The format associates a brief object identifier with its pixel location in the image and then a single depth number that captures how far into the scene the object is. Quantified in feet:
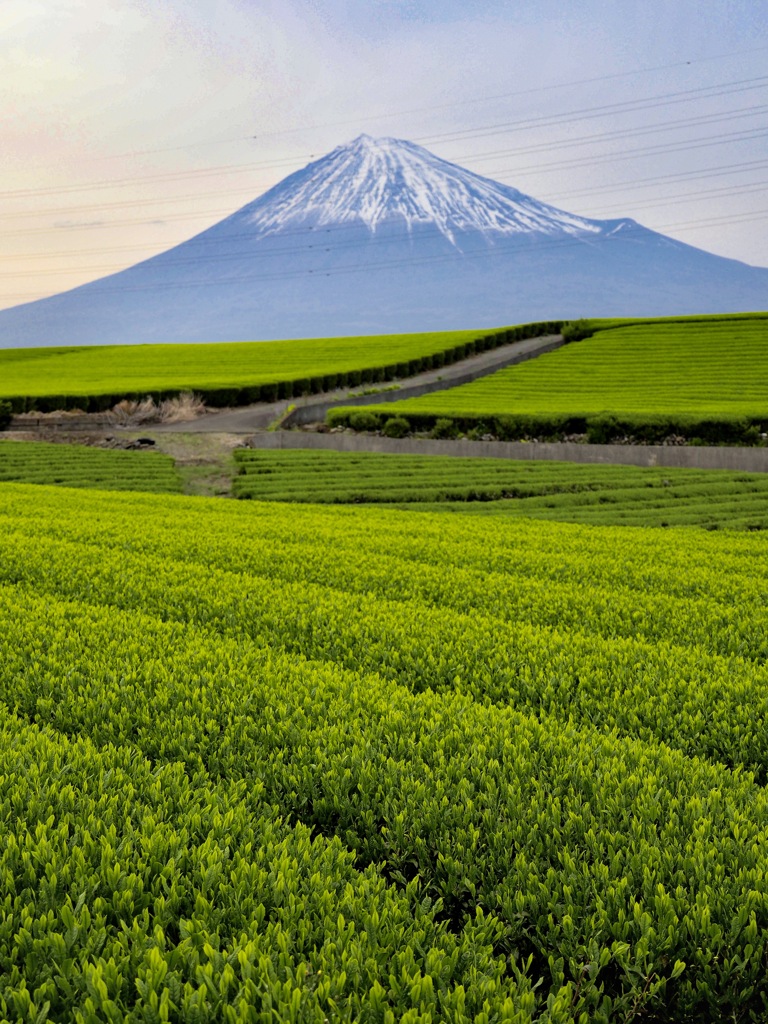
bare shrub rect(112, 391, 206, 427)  142.31
